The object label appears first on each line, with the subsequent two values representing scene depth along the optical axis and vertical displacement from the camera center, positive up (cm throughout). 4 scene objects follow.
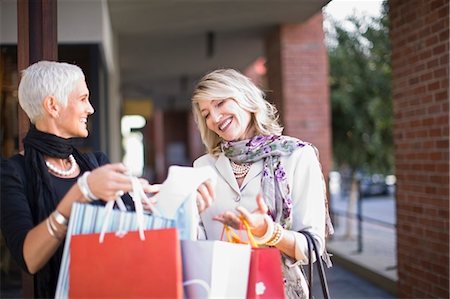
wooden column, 211 +45
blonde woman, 201 -7
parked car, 1811 -136
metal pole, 677 -82
